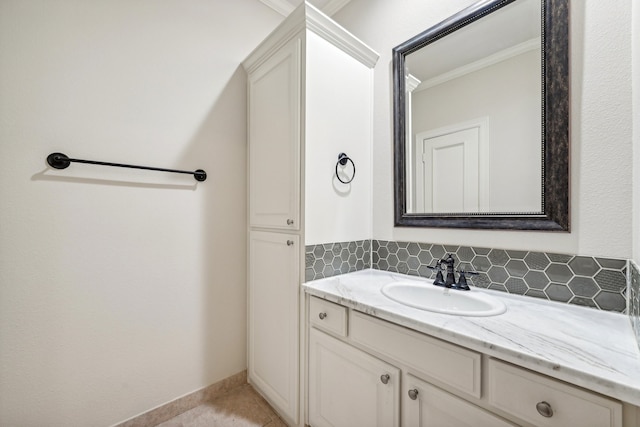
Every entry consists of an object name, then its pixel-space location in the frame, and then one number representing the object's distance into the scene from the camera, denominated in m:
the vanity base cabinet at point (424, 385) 0.59
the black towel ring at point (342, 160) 1.41
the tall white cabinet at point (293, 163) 1.28
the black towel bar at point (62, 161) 1.10
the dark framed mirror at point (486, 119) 1.00
